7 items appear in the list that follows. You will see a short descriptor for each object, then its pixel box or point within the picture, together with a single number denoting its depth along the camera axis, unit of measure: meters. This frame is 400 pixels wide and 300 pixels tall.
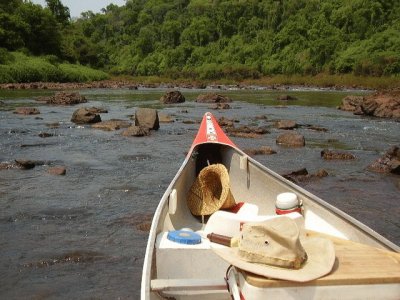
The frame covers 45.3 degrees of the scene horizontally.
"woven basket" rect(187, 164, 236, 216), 6.36
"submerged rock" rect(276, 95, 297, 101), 33.75
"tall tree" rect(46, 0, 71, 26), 89.12
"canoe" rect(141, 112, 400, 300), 2.82
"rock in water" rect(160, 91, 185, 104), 30.62
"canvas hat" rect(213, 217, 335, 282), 2.81
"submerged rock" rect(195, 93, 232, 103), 31.12
